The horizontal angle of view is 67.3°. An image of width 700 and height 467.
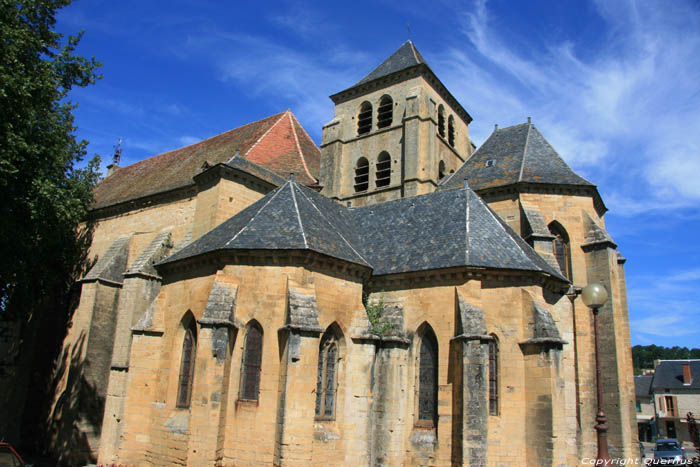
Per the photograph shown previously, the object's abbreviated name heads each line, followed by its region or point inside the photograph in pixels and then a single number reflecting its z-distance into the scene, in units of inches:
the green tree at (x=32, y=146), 495.8
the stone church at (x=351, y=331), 493.0
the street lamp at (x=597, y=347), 317.9
